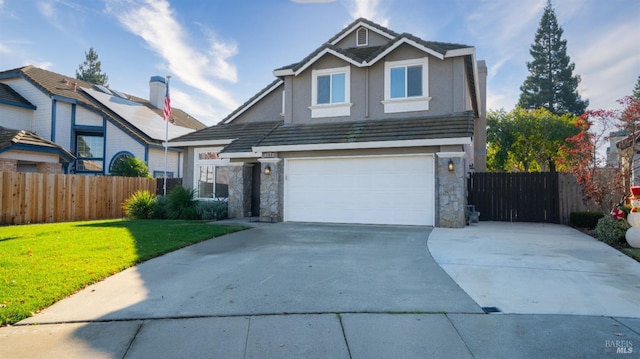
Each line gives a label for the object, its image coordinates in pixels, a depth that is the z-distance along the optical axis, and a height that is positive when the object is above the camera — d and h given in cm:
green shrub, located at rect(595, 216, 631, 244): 864 -100
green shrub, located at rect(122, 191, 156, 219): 1491 -95
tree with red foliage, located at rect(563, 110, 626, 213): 1082 +71
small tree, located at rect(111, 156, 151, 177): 1981 +87
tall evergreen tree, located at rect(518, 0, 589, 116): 3950 +1228
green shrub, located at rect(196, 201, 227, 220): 1402 -98
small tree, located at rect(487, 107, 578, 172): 2450 +352
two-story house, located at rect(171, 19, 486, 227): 1155 +152
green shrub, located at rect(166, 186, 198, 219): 1420 -73
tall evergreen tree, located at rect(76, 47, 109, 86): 4712 +1473
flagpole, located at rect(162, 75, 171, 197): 1633 +328
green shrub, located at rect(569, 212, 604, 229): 1141 -98
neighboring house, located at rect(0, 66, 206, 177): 2148 +363
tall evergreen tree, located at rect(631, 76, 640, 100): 4291 +1176
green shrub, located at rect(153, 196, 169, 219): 1475 -100
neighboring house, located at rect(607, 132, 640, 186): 1051 +110
